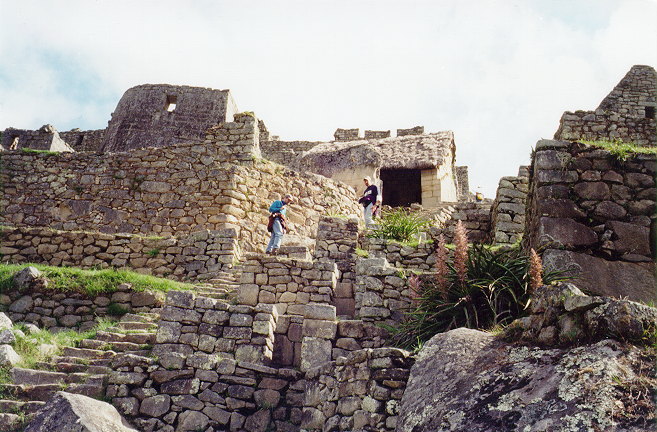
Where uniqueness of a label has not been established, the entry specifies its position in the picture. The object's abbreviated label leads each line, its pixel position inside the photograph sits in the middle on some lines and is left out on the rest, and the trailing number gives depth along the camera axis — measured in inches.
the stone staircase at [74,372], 303.3
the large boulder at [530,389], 150.3
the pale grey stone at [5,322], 361.1
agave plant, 268.7
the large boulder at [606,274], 294.0
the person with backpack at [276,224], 534.0
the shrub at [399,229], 505.0
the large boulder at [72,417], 250.4
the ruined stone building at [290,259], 247.8
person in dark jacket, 594.2
